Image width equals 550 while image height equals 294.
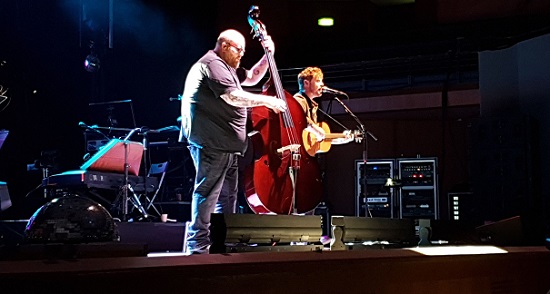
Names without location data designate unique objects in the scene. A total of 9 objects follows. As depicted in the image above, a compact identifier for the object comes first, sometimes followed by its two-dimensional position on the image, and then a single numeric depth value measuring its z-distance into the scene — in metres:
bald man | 4.22
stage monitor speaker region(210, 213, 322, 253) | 3.11
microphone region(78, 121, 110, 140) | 7.55
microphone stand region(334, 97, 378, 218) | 5.73
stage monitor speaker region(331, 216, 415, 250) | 3.43
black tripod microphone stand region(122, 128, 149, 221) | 7.05
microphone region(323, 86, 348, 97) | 5.59
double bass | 4.52
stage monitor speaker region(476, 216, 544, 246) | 3.49
